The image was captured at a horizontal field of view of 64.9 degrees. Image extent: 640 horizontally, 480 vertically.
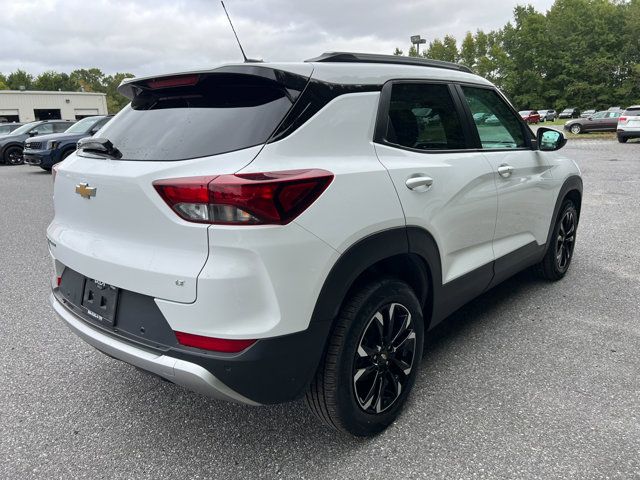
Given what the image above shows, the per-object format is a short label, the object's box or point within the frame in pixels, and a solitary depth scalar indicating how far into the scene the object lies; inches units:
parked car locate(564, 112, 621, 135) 1171.6
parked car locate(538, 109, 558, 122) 2330.2
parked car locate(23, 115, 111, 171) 564.1
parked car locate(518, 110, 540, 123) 1983.9
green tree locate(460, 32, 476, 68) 3526.1
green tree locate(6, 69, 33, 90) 4729.6
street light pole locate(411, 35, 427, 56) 750.5
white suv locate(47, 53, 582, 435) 73.2
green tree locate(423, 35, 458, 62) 3643.2
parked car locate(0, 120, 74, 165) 746.2
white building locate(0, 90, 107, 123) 2137.1
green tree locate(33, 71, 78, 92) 4709.4
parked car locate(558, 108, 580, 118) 2645.2
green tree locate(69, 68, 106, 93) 5012.3
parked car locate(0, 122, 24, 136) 861.5
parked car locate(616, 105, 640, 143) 841.0
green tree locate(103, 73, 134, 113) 4056.4
